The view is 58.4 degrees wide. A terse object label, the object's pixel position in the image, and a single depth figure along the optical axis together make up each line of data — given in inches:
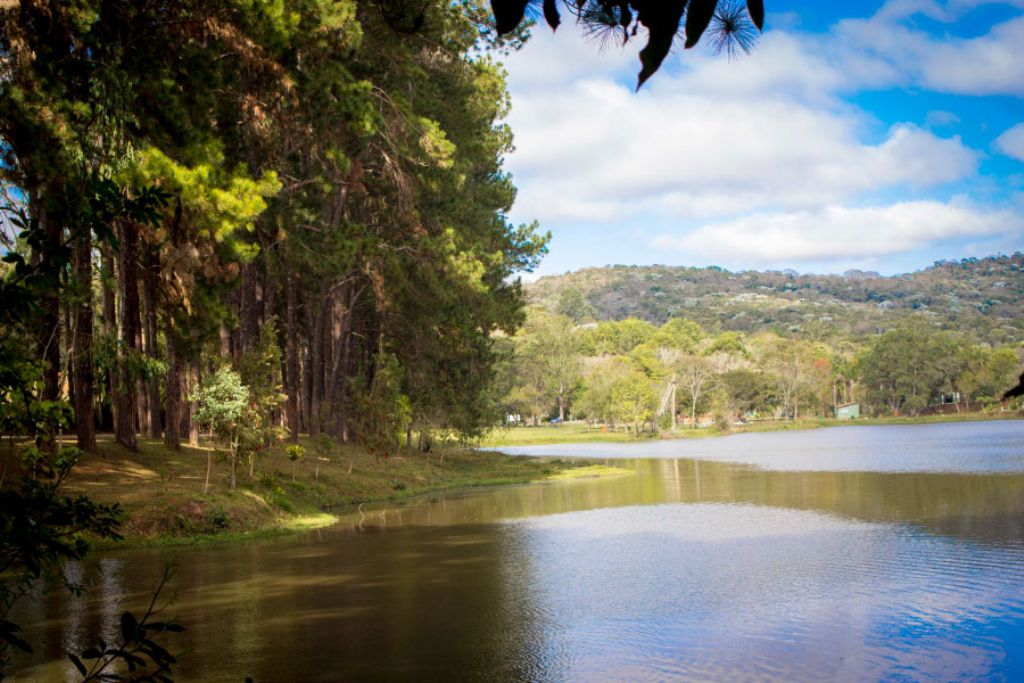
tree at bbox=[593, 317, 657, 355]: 5733.3
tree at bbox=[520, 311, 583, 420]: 4306.1
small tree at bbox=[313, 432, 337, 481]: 1232.3
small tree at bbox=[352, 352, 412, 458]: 1261.1
